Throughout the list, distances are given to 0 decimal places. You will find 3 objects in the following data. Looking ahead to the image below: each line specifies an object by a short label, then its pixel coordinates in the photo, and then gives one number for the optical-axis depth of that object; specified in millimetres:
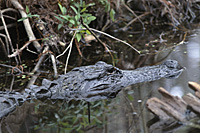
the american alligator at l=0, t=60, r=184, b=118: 7297
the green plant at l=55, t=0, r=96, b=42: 10102
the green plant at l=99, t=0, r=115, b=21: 12727
